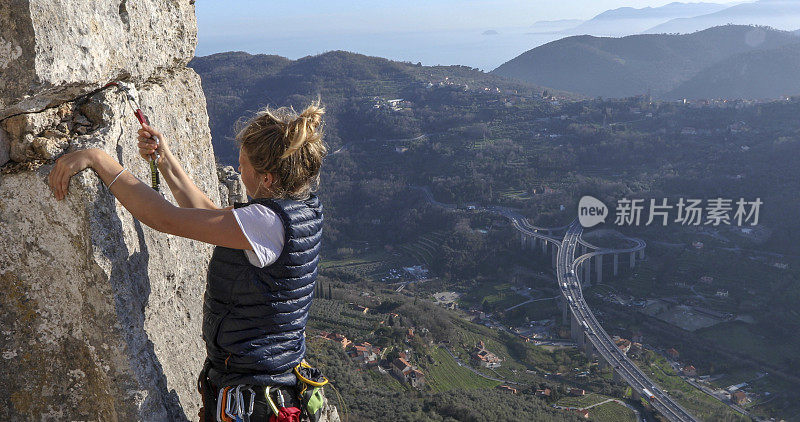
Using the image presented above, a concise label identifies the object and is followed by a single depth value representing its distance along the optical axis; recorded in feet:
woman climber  5.93
